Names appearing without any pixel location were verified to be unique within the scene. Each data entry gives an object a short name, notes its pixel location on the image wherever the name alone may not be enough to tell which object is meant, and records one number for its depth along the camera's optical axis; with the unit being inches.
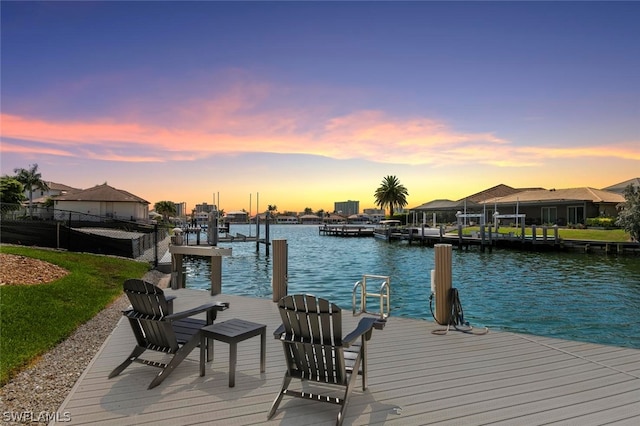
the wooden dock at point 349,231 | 2618.1
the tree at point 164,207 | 4338.1
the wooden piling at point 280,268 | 331.9
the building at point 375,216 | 4958.2
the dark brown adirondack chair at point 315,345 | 132.3
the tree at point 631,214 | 1186.0
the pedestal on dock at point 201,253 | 359.3
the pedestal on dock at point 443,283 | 260.2
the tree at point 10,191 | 1589.6
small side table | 159.3
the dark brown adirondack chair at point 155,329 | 160.9
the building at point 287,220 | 7495.1
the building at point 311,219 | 7040.8
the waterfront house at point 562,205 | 1834.4
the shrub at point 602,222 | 1573.7
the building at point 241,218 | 5625.0
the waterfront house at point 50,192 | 2133.4
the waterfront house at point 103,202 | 1787.2
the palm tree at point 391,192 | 3257.9
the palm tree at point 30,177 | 2188.7
